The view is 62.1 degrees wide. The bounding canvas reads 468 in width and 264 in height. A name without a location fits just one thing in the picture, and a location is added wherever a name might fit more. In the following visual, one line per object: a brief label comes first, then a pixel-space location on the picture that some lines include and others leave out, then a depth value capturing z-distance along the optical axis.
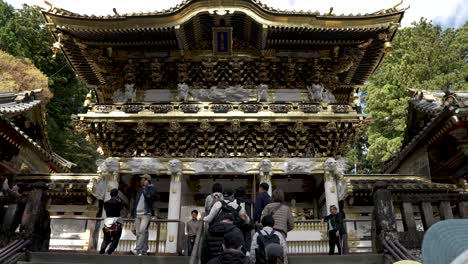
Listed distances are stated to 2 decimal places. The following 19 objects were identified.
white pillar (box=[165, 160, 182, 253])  11.74
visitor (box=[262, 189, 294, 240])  6.50
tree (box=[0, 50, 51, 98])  25.30
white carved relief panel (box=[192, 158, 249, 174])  13.66
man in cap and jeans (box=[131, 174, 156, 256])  8.30
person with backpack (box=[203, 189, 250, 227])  6.55
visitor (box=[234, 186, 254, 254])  6.83
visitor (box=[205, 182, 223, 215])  7.27
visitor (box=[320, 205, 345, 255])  9.58
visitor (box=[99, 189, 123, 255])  8.08
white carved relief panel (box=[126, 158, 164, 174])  13.62
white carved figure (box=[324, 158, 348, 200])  13.29
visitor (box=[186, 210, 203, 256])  9.01
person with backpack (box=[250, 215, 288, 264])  5.49
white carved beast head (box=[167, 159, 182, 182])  13.32
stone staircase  7.33
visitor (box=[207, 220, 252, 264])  4.29
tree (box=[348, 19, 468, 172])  26.02
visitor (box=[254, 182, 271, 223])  7.89
